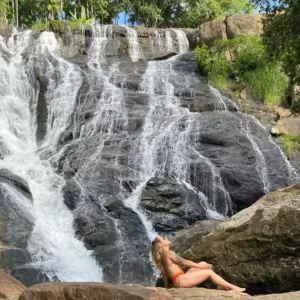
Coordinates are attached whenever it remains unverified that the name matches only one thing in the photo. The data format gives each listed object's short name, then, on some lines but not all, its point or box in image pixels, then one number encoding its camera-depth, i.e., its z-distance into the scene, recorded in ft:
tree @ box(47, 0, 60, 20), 142.51
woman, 19.71
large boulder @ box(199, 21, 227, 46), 84.84
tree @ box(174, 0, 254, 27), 143.43
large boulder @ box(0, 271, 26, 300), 19.83
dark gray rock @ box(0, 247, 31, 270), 35.42
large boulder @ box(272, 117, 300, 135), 58.70
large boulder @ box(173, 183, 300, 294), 22.82
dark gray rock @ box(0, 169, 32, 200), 45.63
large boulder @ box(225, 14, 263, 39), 83.61
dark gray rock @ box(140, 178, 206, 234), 42.47
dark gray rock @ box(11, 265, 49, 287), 34.40
